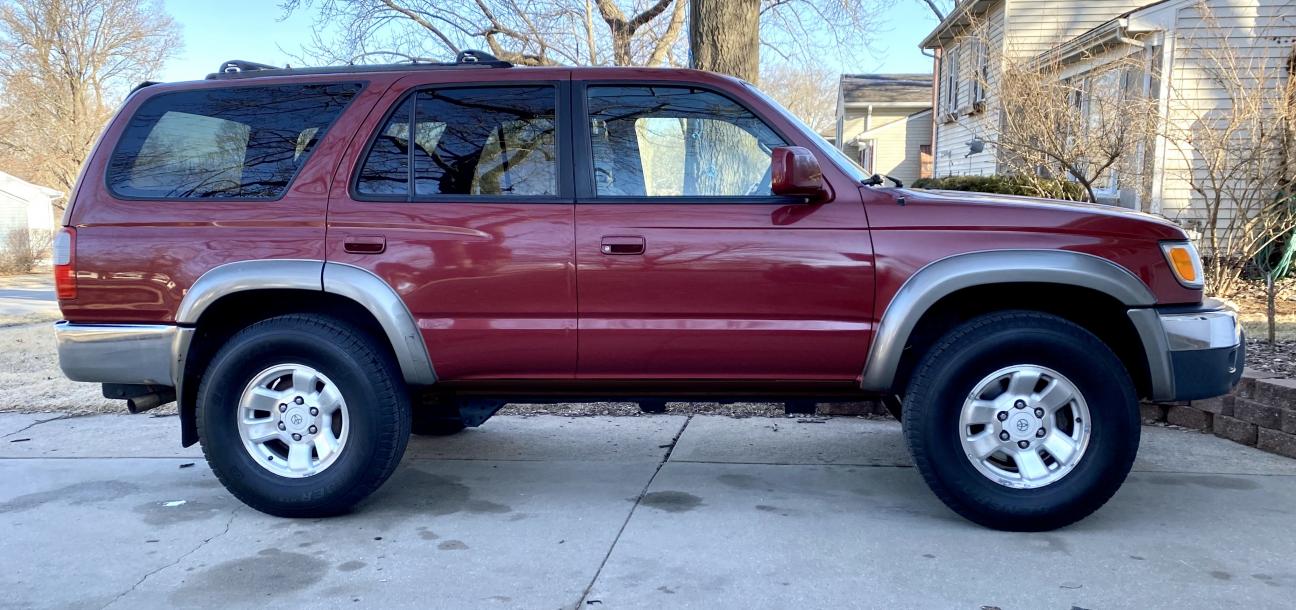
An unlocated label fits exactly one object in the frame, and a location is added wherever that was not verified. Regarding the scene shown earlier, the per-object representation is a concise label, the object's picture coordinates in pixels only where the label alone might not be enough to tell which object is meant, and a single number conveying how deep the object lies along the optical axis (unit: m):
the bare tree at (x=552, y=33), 16.12
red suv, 3.69
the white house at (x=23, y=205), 32.09
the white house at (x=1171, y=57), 11.34
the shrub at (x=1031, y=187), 9.99
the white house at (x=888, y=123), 30.81
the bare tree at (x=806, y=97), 32.86
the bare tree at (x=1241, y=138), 8.50
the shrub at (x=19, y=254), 19.30
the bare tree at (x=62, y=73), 30.03
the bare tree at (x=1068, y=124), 9.04
